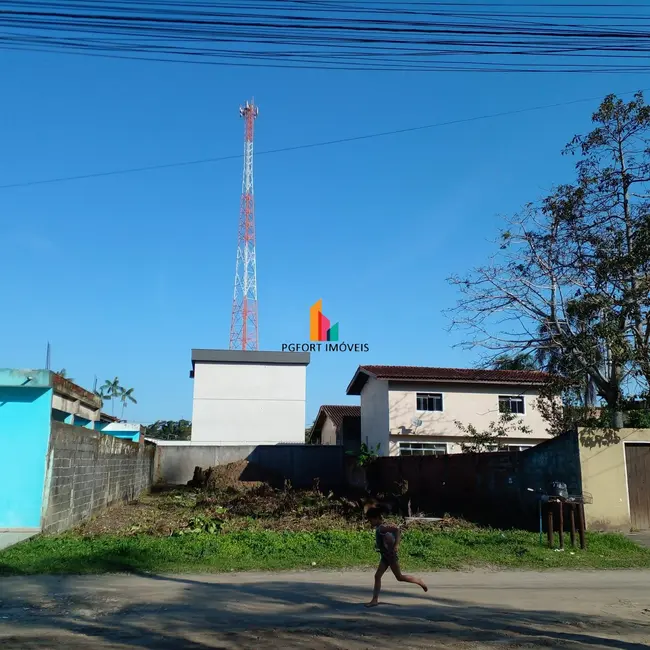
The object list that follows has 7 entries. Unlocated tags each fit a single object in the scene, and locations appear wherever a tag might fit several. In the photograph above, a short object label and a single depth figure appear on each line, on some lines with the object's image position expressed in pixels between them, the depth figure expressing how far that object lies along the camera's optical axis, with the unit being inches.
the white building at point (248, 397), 1577.3
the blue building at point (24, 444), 478.9
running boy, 289.6
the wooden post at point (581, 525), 454.6
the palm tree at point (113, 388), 3545.8
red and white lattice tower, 1411.2
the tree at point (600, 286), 620.7
